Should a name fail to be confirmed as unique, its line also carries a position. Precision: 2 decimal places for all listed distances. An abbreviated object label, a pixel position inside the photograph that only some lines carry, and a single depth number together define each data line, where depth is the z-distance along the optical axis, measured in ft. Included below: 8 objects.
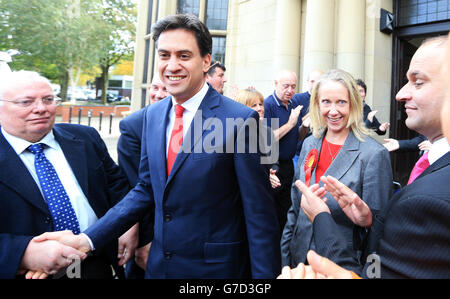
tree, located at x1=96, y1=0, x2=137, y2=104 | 83.76
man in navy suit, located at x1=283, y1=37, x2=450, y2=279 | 2.88
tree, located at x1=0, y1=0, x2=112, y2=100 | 41.68
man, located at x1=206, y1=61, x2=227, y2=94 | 13.96
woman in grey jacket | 6.84
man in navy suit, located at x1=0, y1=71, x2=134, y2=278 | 5.46
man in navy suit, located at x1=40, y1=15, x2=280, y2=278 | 5.69
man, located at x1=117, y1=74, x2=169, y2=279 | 8.36
